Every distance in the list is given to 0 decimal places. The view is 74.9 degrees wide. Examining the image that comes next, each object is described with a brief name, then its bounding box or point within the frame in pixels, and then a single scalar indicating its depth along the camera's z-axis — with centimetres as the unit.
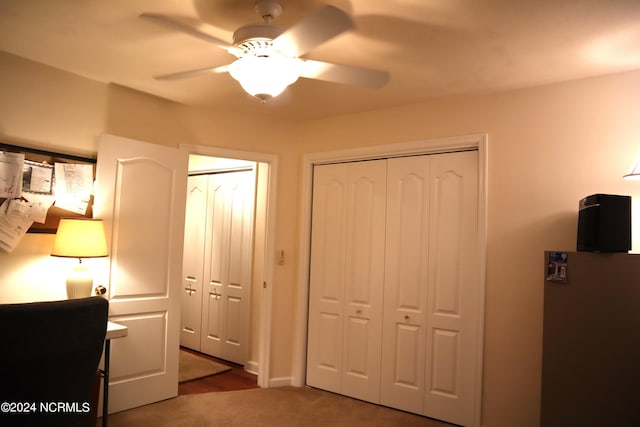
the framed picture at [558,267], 236
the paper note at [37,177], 271
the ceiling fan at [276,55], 164
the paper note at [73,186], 287
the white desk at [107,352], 254
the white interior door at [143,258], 307
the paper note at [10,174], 259
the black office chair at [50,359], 157
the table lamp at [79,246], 262
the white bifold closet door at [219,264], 443
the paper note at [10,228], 258
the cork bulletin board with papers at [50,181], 263
